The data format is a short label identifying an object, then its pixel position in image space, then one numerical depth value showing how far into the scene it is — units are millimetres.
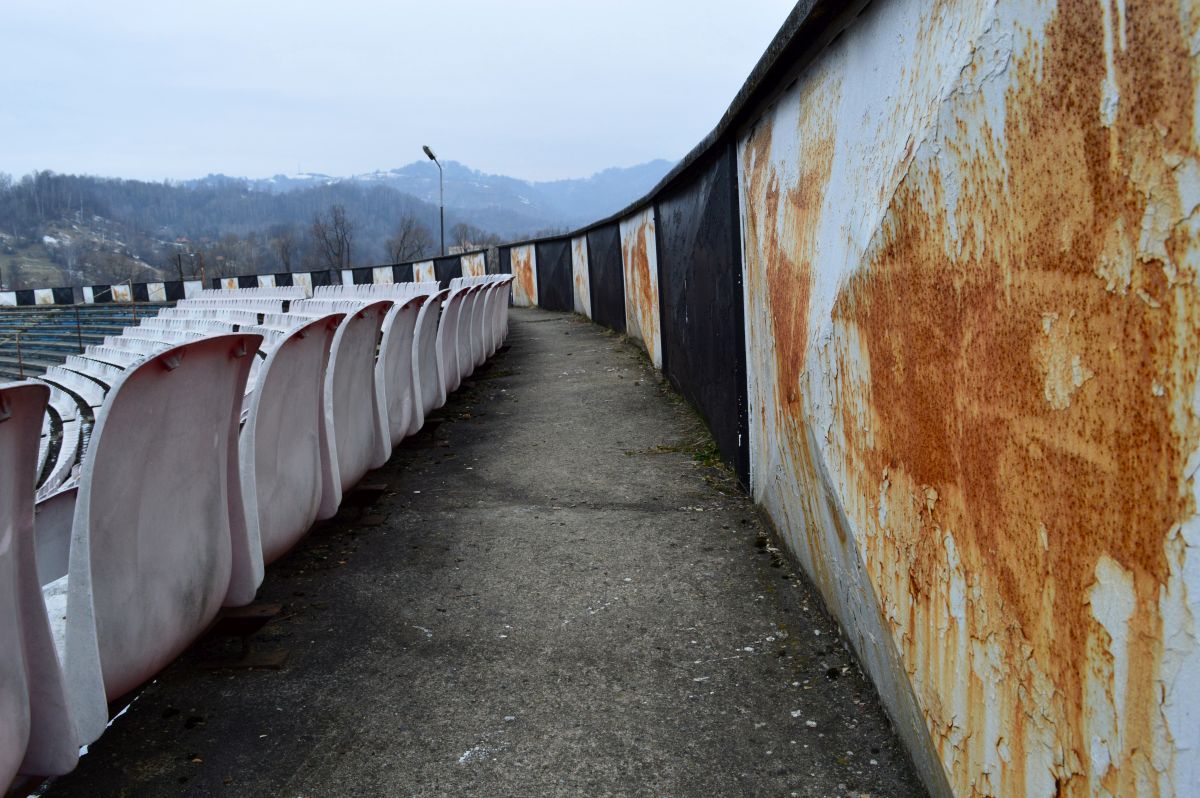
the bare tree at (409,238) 60062
